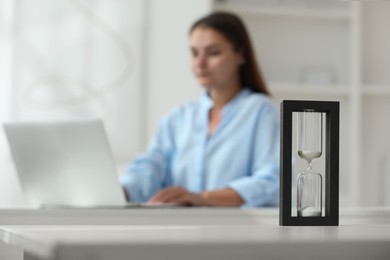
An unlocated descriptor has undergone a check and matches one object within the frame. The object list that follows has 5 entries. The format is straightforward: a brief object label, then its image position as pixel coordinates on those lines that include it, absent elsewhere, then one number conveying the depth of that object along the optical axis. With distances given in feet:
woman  11.71
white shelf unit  18.82
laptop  9.26
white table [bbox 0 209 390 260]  3.79
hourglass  5.52
